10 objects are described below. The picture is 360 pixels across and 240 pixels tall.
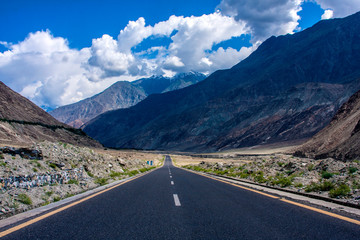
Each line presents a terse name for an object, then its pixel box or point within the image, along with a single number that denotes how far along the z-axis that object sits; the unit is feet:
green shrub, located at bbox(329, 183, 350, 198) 28.37
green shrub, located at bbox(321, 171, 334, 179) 38.88
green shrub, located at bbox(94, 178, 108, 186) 47.78
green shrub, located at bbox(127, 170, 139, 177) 74.02
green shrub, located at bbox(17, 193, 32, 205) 26.08
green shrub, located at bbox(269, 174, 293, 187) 40.58
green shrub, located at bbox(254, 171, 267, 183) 49.33
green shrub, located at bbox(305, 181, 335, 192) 32.71
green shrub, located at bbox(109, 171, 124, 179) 61.39
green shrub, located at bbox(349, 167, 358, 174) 38.18
